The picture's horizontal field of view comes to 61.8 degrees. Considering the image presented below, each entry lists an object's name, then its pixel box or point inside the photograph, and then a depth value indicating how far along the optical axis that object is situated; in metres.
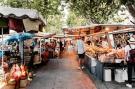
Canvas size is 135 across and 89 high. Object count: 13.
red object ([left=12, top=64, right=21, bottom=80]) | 4.42
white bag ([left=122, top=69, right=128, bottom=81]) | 5.05
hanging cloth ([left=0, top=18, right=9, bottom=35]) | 3.26
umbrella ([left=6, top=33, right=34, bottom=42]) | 5.37
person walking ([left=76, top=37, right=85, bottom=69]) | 7.19
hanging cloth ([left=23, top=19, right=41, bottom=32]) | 3.29
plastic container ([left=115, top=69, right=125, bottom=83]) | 5.06
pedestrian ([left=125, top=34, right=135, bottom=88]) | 4.57
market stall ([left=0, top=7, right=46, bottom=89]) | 3.15
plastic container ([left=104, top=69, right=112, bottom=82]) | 5.13
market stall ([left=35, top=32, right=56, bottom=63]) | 8.67
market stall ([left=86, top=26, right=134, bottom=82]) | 5.14
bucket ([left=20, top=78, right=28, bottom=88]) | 4.66
